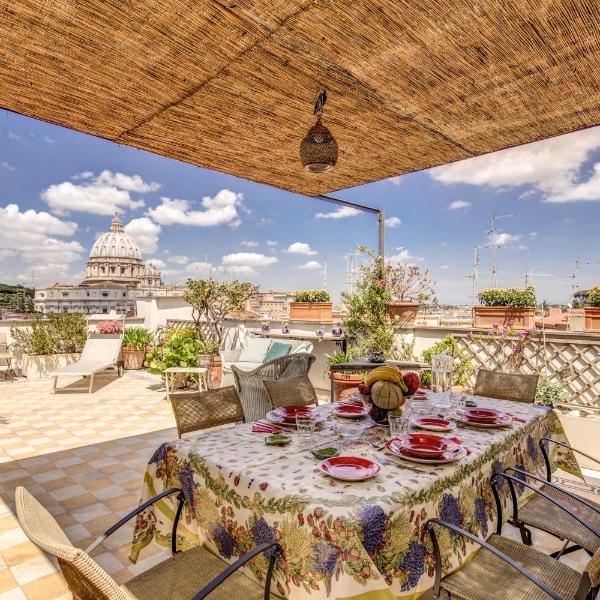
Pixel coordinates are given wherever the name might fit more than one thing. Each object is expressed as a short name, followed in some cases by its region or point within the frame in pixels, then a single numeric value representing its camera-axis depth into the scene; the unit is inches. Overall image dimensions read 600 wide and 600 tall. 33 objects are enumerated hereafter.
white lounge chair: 250.5
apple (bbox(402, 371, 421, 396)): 79.5
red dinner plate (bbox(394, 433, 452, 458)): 57.0
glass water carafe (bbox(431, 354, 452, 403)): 93.7
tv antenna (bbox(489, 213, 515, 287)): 344.5
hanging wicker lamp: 89.7
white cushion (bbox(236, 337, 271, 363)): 224.5
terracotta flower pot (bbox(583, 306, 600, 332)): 180.7
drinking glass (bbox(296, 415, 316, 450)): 63.2
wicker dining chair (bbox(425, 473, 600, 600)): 46.9
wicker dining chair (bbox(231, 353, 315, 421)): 140.5
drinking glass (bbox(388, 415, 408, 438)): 66.5
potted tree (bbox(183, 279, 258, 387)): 270.2
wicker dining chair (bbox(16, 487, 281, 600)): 31.1
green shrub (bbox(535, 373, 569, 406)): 140.8
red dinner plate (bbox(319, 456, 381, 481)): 50.8
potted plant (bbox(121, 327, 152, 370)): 306.8
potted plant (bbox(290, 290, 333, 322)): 247.9
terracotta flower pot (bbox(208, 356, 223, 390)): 246.5
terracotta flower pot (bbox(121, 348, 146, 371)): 306.7
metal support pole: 184.2
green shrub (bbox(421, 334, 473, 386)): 170.1
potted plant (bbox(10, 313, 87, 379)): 278.5
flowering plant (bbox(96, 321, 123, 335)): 299.4
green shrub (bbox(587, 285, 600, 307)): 182.9
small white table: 218.8
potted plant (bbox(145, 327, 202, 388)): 232.2
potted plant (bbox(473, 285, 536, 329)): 178.7
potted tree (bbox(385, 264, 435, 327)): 194.5
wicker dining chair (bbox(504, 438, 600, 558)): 63.9
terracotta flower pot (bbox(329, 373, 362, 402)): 174.6
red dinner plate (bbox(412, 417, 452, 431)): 71.7
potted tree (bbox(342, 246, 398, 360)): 190.1
